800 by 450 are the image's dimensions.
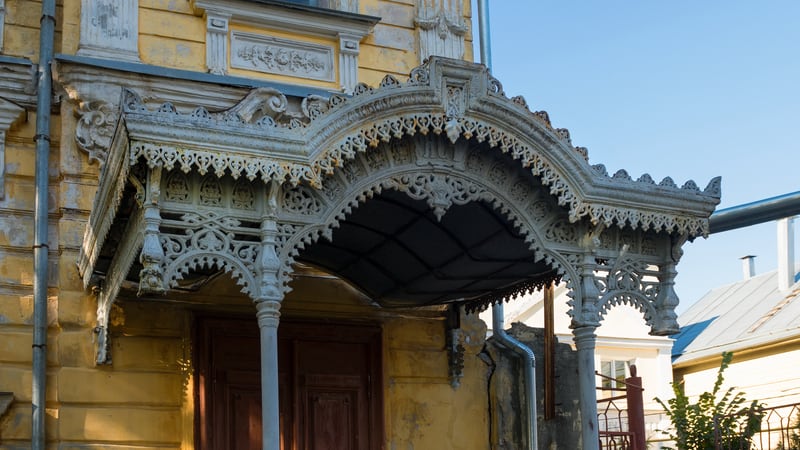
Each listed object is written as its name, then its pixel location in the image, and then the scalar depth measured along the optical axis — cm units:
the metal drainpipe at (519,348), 1173
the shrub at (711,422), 1045
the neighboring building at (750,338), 2434
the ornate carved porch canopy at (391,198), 830
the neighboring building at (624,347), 2736
